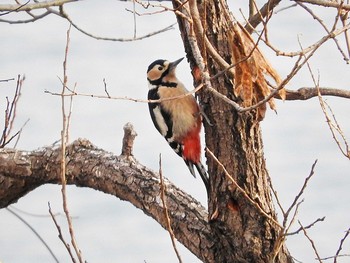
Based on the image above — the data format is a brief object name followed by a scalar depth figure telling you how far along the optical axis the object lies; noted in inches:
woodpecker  362.6
